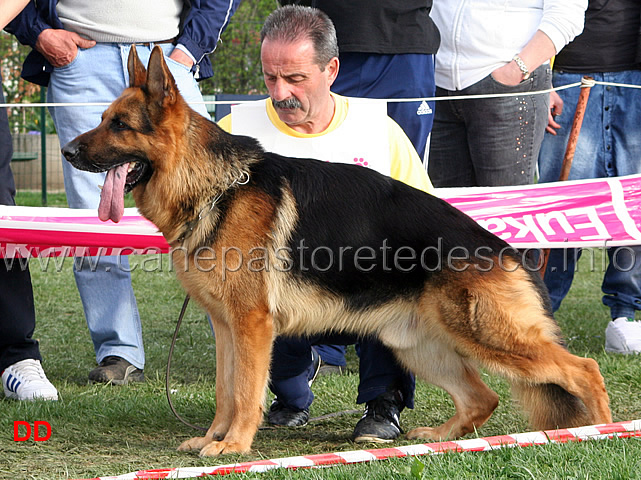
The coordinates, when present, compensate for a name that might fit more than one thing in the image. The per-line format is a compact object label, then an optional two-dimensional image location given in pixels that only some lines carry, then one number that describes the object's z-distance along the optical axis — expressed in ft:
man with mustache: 24.39
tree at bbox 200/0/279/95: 97.14
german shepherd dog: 21.11
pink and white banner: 30.14
